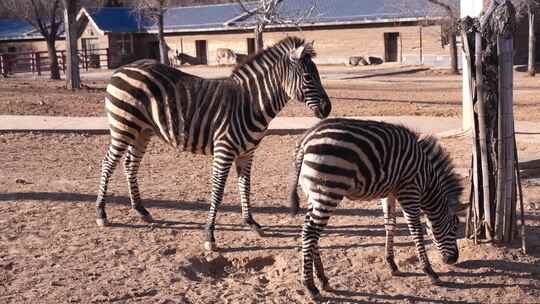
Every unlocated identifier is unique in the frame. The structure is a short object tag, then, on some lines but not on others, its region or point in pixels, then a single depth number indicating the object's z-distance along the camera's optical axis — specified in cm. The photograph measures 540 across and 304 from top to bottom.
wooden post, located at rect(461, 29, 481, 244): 660
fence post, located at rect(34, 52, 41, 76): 3841
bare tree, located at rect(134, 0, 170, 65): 3367
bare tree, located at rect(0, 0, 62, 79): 3225
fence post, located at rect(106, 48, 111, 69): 4868
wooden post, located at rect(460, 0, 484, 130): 1161
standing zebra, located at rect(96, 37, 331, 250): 695
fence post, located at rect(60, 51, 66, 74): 4011
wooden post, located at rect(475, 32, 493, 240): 648
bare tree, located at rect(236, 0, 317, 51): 2370
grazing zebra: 538
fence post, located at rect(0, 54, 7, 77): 3672
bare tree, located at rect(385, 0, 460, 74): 3072
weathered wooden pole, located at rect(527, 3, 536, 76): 3056
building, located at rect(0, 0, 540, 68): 4028
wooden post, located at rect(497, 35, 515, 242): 645
